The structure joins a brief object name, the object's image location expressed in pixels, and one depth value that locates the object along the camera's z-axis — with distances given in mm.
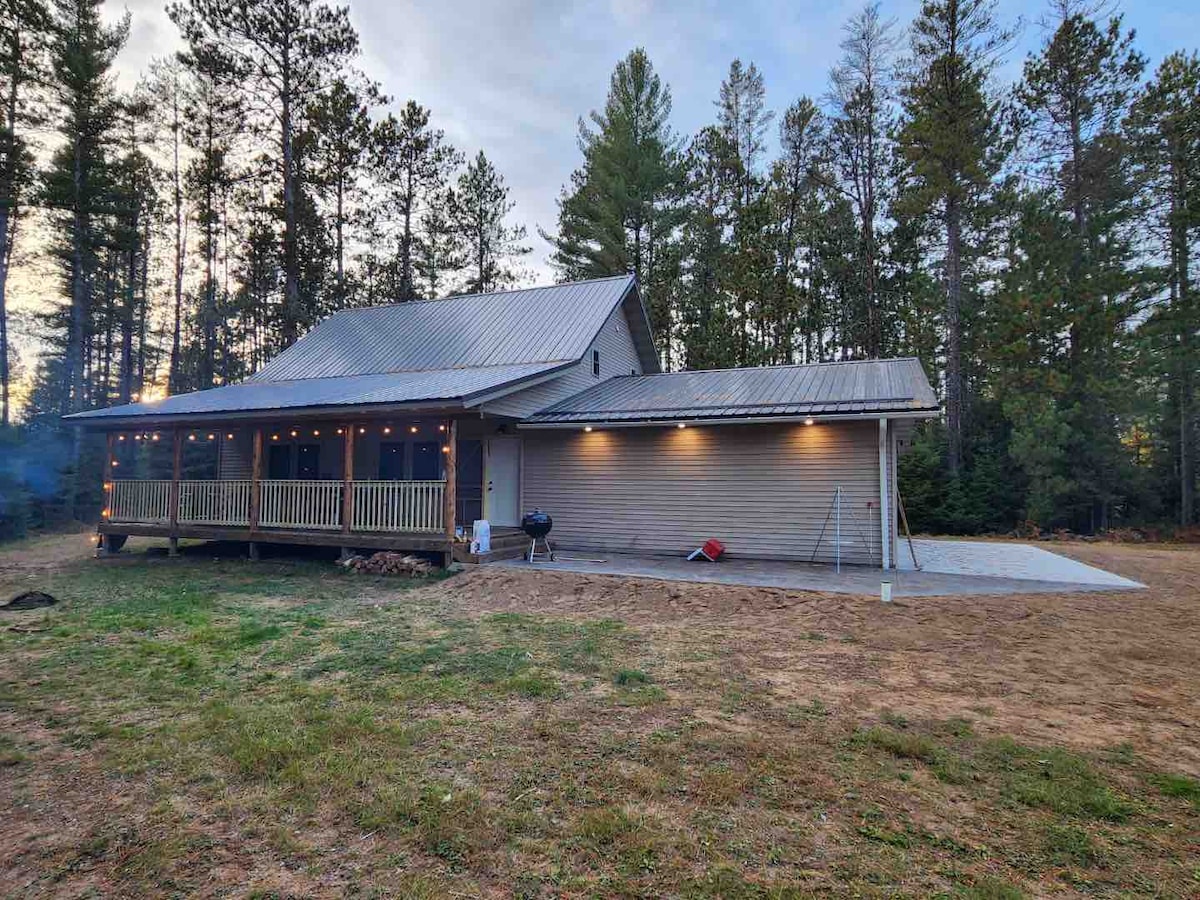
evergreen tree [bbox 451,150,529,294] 23938
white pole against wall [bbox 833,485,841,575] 9422
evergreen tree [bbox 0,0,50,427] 15484
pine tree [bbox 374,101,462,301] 21766
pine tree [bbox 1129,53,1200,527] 16000
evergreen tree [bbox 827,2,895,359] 20141
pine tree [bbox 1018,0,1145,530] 15984
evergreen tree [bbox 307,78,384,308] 19203
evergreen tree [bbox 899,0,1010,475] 17156
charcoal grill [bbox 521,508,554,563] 10078
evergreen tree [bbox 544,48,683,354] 23297
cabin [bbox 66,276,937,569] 9812
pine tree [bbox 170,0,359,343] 17500
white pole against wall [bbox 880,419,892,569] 9500
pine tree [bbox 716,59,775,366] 21891
